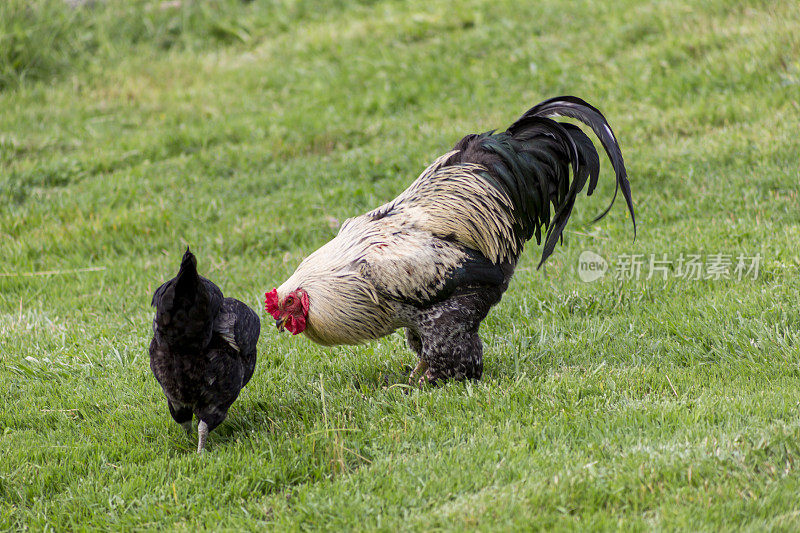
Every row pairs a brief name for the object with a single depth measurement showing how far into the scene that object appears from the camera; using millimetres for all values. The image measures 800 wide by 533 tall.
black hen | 8156
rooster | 9664
